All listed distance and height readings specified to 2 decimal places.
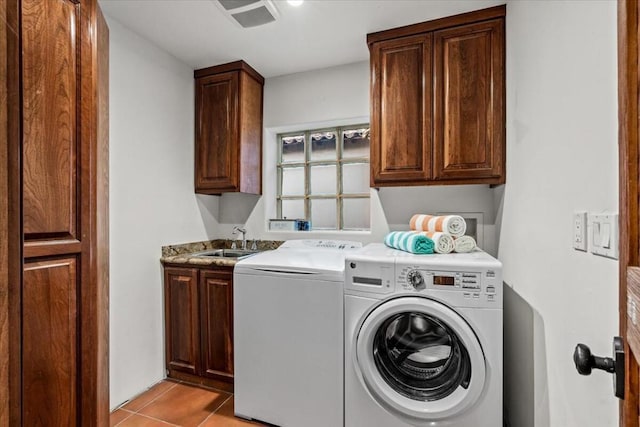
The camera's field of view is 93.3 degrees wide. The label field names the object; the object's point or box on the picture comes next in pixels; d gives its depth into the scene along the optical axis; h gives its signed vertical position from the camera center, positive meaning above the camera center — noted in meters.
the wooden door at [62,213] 1.08 +0.00
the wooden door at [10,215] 0.51 +0.00
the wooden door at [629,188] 0.48 +0.03
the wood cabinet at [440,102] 1.84 +0.70
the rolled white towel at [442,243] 1.64 -0.18
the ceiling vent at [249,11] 1.74 +1.21
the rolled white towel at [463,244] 1.68 -0.19
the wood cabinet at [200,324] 2.10 -0.80
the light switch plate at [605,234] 0.68 -0.06
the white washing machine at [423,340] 1.32 -0.63
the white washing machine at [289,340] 1.61 -0.72
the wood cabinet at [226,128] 2.46 +0.70
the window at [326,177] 2.67 +0.32
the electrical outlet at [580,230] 0.82 -0.06
